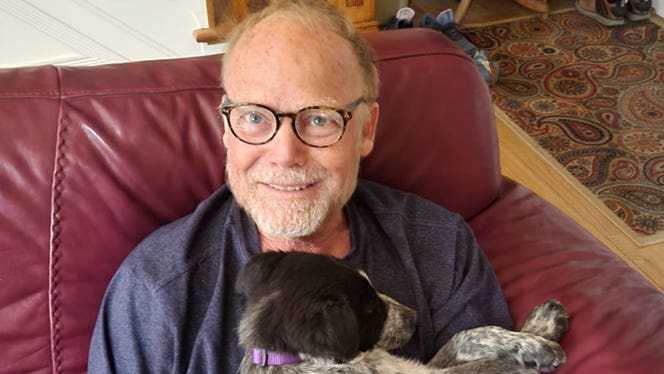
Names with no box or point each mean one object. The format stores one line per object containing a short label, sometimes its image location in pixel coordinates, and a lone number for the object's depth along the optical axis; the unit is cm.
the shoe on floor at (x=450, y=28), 436
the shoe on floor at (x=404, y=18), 430
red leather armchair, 152
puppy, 123
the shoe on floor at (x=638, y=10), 497
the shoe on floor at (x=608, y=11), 493
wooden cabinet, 361
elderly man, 147
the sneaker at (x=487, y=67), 411
